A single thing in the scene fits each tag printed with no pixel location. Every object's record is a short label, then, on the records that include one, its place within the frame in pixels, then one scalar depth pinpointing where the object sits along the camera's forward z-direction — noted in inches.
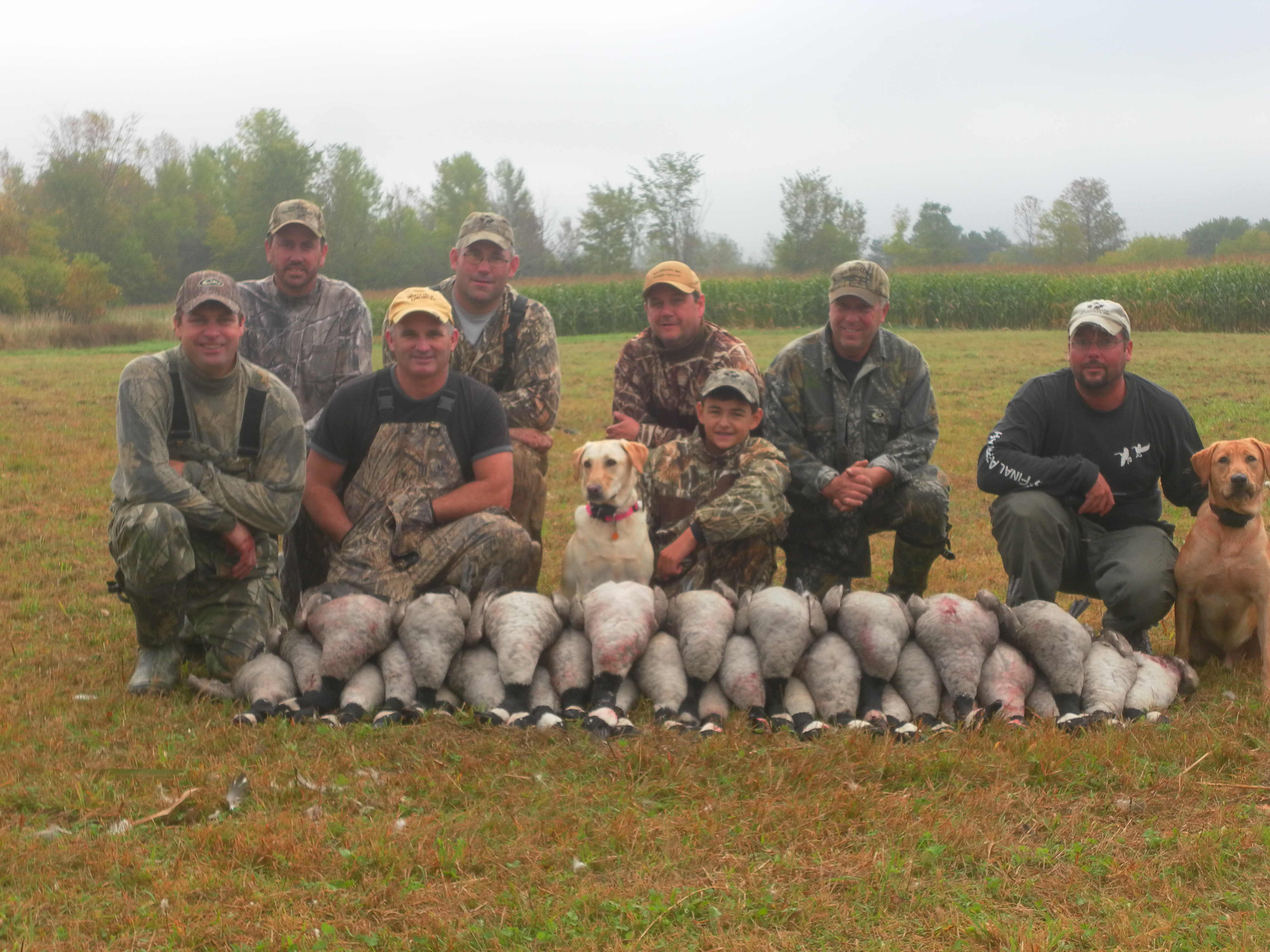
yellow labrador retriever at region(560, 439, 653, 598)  250.5
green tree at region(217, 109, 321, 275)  2519.7
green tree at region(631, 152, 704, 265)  2738.7
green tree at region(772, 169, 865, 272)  2615.7
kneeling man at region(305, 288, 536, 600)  244.8
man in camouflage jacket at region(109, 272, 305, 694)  223.5
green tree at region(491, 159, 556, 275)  2605.8
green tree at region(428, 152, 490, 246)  3265.3
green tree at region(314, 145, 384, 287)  2581.2
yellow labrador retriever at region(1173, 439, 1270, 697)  226.8
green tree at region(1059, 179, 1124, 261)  3201.3
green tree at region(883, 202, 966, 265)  3543.3
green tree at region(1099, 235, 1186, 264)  3075.8
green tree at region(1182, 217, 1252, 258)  3777.1
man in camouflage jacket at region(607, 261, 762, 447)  284.4
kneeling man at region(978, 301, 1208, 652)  250.5
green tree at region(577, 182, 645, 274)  2738.7
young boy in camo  253.9
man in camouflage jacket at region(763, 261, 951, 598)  277.6
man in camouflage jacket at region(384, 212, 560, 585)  291.7
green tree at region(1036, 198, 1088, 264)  3176.7
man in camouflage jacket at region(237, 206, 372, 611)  298.0
